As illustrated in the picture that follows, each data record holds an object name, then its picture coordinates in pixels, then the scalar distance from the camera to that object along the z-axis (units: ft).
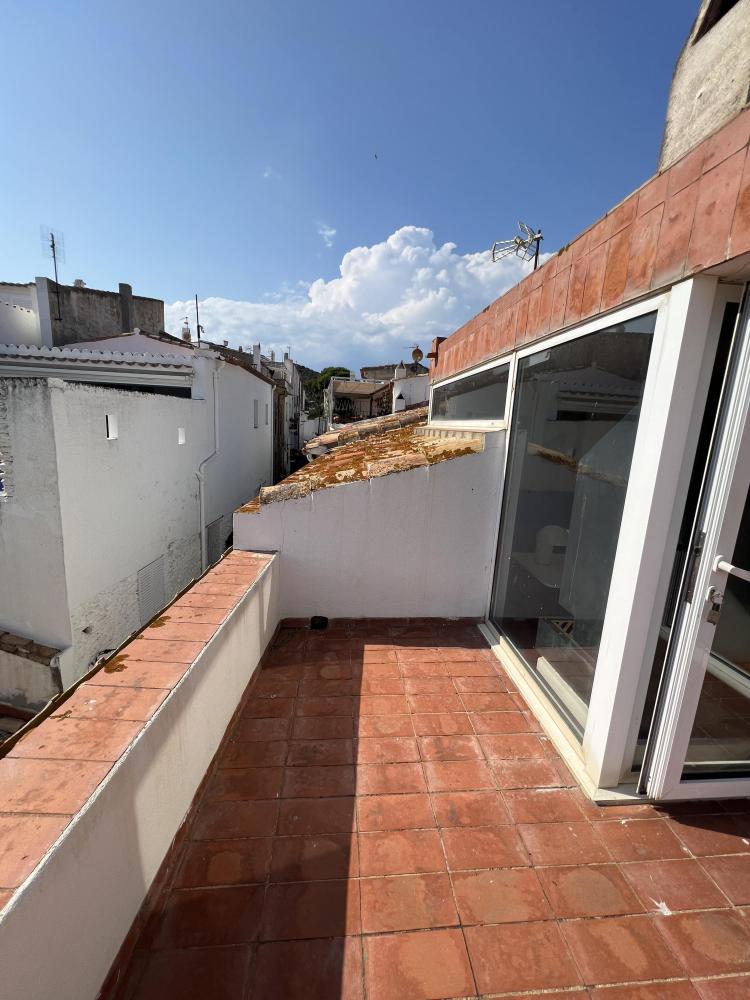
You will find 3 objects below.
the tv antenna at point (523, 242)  22.52
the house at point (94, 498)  19.40
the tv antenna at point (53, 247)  76.89
